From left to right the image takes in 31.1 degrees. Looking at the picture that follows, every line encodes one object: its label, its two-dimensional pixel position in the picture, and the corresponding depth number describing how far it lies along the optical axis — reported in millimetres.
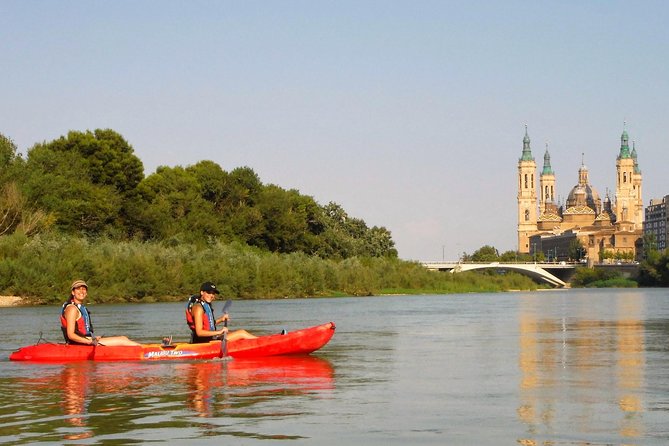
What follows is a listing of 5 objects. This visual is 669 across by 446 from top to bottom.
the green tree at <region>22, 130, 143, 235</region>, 76688
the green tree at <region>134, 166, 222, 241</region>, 86438
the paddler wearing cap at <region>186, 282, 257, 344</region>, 24344
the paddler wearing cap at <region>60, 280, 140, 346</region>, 24312
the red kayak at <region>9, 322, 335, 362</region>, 24453
